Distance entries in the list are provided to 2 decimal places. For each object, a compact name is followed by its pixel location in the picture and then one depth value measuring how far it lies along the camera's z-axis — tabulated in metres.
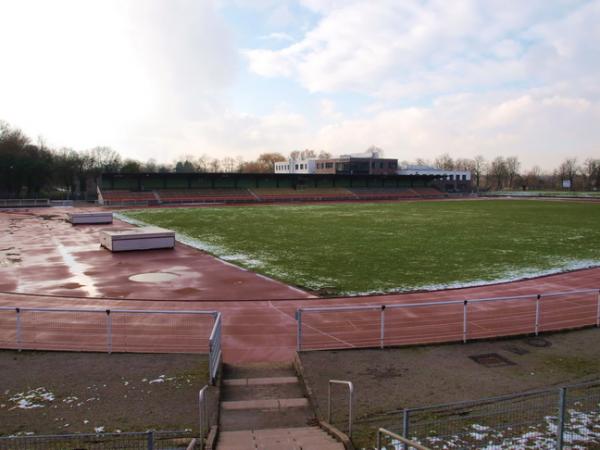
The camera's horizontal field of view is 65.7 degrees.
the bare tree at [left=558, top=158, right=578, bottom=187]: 163.44
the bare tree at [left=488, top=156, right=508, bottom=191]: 172.25
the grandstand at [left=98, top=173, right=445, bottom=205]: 80.44
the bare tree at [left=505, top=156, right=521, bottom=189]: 175.62
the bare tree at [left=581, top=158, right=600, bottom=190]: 136.25
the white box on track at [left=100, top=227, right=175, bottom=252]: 28.86
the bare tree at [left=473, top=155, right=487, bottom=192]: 186.32
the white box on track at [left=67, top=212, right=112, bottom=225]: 45.69
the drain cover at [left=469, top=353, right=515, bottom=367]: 10.89
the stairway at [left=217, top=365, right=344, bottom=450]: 6.99
